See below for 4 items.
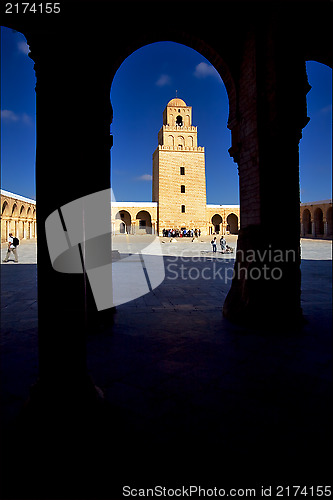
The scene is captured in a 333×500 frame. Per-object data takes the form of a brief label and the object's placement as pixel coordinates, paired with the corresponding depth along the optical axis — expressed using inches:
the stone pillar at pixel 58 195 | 71.2
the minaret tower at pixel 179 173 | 1501.0
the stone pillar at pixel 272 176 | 162.9
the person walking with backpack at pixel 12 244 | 457.4
